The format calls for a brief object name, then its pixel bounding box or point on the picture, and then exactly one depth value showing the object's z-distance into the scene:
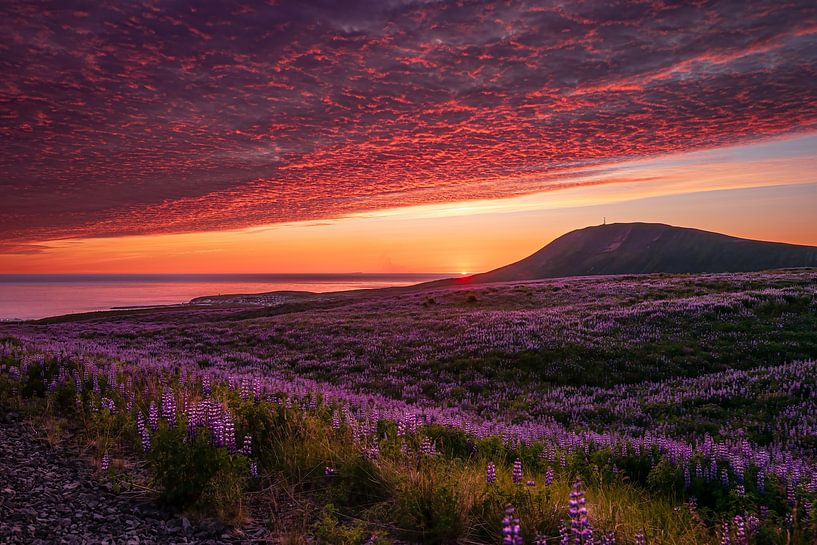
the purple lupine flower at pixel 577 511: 3.31
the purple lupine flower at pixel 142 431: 7.72
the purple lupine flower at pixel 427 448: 7.43
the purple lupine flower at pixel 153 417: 8.36
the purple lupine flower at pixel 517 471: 6.39
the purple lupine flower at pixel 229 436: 7.26
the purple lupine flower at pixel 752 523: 5.17
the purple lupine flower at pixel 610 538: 4.37
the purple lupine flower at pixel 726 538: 4.44
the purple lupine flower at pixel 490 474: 6.23
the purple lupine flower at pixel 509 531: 3.09
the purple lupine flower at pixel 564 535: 4.24
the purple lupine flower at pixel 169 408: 8.16
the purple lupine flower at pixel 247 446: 7.56
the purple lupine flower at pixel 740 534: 4.36
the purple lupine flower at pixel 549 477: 6.44
